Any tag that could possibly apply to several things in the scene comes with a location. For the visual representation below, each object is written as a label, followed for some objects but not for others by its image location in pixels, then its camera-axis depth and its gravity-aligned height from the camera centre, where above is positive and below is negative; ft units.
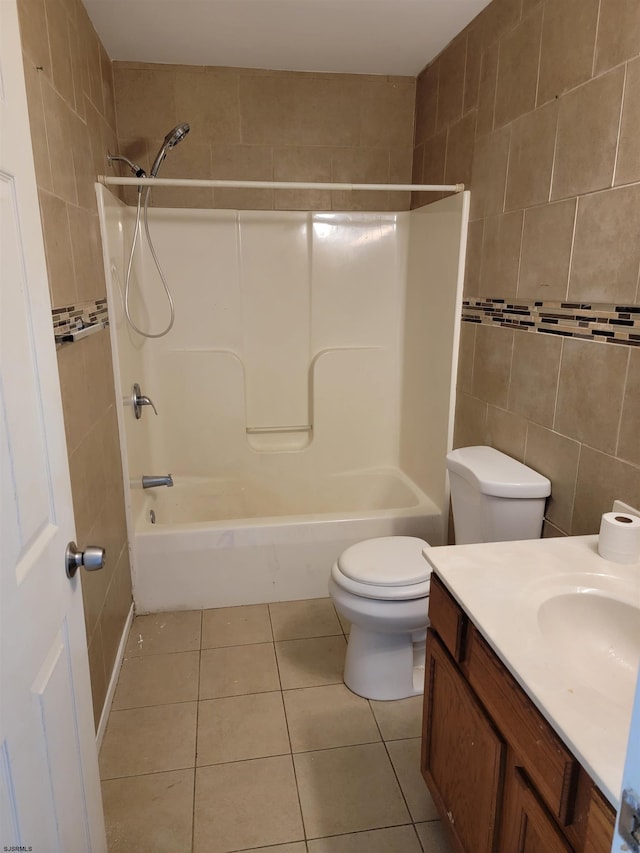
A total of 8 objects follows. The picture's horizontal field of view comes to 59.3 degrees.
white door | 2.52 -1.29
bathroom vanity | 2.71 -2.26
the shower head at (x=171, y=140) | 7.56 +1.90
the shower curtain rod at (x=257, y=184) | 6.89 +1.24
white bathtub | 7.97 -3.74
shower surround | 8.19 -1.82
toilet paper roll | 4.14 -1.83
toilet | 5.89 -3.08
